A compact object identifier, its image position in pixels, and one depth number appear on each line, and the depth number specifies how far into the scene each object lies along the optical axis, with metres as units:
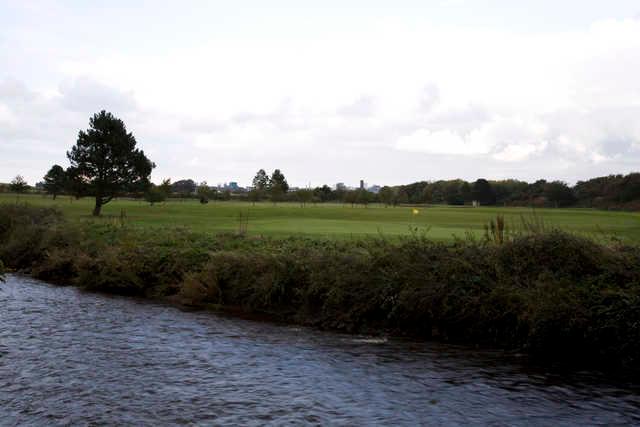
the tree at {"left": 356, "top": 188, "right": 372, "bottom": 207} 137.50
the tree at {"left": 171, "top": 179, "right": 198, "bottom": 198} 144.40
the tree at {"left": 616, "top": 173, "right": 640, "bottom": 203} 98.81
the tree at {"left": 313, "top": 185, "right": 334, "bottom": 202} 158.38
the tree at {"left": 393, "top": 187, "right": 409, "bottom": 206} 145.12
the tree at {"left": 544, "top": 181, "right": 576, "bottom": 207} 117.44
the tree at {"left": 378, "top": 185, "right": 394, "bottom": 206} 145.50
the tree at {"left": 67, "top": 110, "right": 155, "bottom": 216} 61.31
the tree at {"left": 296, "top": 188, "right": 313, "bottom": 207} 132.12
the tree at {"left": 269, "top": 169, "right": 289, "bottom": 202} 131.12
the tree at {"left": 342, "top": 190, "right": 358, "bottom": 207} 138.00
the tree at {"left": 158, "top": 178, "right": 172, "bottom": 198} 99.11
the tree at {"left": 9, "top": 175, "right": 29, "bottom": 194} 119.44
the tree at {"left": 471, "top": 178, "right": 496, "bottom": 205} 148.38
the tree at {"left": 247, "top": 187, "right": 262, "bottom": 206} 133.45
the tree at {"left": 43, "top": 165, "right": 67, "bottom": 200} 61.76
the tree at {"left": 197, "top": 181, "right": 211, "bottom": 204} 135.44
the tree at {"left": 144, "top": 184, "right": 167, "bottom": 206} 87.03
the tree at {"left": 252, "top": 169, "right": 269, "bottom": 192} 160.62
